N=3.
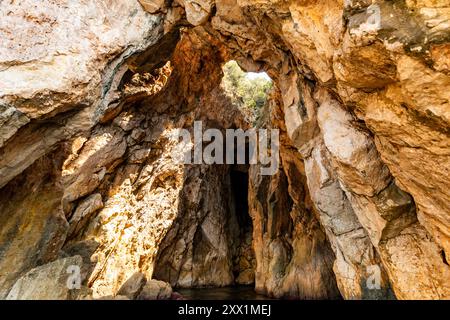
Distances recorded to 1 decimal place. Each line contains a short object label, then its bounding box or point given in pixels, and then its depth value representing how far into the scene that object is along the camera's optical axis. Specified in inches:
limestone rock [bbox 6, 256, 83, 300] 350.6
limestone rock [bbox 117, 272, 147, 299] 552.1
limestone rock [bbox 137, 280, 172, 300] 567.1
